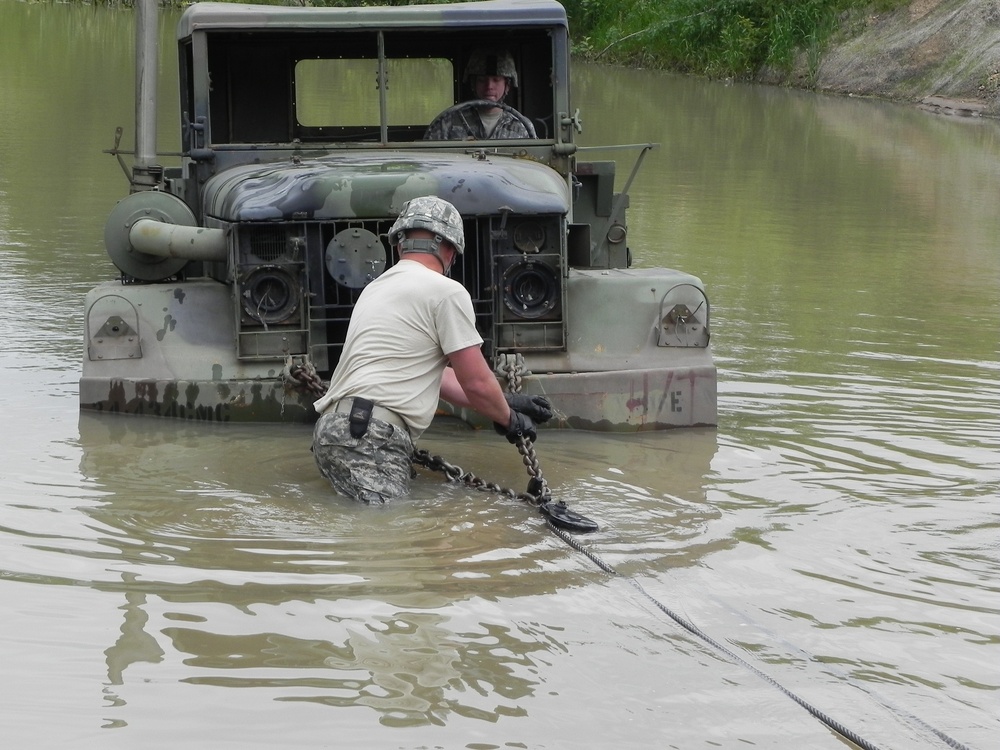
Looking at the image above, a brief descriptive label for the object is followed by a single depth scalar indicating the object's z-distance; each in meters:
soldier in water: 10.11
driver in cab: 14.21
